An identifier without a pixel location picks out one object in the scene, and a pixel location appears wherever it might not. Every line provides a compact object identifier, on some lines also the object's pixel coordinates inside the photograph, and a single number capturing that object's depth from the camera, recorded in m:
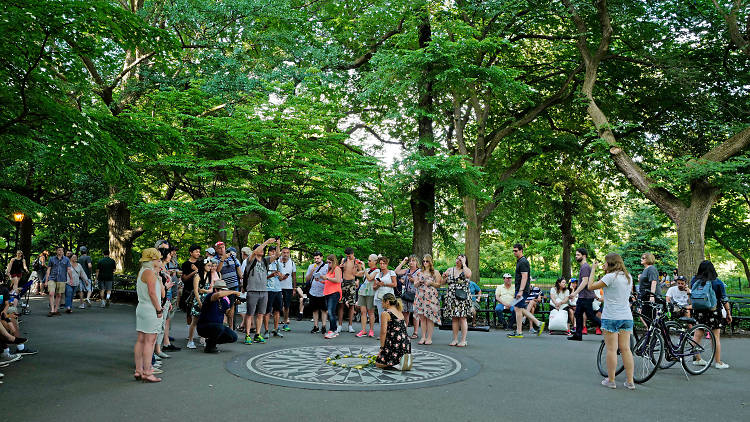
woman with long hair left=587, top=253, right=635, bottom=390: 6.57
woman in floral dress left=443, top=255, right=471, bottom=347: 10.08
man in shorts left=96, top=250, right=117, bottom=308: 16.59
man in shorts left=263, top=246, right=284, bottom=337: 10.53
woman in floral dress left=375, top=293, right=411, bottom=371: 7.59
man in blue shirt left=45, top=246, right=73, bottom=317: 14.23
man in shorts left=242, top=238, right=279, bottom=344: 9.93
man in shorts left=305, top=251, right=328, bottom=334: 11.57
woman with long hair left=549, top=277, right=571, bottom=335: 13.16
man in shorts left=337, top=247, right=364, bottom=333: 12.04
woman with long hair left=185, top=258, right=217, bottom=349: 8.57
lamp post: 20.41
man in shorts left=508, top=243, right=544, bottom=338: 11.49
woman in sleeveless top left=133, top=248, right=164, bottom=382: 6.65
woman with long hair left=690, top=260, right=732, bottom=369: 8.17
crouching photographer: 8.54
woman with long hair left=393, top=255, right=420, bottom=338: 11.68
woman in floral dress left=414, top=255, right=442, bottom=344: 10.20
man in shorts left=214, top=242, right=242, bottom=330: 9.75
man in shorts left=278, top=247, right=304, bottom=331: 11.23
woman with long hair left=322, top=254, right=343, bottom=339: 11.26
